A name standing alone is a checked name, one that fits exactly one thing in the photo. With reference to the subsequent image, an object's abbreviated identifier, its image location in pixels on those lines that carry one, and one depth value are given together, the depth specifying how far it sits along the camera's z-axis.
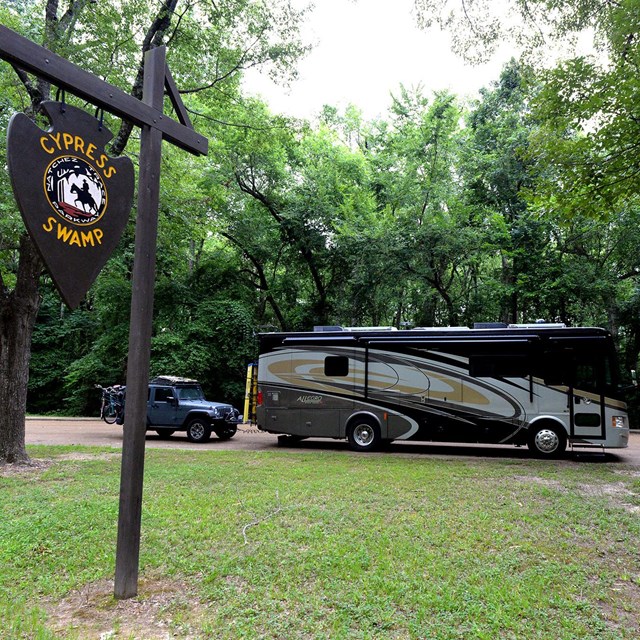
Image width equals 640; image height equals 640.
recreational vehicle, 11.49
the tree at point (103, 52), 9.76
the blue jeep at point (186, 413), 15.18
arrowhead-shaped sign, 2.95
